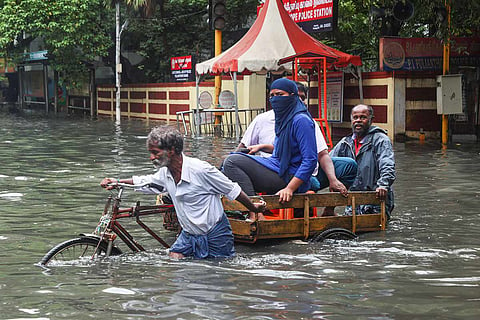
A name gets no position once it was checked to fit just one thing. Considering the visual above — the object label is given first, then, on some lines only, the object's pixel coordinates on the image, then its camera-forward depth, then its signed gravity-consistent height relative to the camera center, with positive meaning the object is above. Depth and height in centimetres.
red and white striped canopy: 1917 +107
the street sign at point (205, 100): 2547 -27
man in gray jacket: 872 -67
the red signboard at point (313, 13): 2206 +217
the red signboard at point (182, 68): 3381 +99
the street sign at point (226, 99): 2438 -24
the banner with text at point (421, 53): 2075 +93
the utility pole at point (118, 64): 3528 +122
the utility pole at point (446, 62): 1955 +67
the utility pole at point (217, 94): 2375 -8
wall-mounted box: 2000 -6
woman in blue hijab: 775 -65
